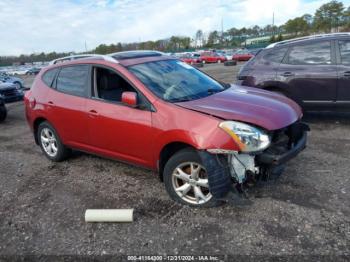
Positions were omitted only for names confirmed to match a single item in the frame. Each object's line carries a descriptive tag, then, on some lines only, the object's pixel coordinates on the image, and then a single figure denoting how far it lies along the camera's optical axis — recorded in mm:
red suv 3350
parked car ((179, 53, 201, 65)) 41131
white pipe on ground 3481
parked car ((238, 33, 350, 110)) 6113
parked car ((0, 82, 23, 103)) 12406
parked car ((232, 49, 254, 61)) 39531
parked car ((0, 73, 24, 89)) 17069
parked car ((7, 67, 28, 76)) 48188
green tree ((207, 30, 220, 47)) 98338
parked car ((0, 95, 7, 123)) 9600
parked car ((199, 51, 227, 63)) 42250
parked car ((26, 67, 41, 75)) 45012
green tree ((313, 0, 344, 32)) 64125
